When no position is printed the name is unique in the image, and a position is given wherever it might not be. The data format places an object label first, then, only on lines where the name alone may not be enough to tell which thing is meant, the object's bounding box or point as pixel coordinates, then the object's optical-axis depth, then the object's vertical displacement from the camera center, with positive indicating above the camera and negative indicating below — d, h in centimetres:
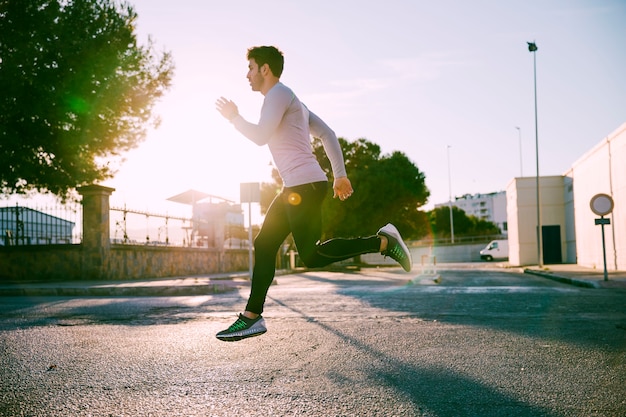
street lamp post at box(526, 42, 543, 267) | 3117 +902
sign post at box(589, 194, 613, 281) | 1633 +77
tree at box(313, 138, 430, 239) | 4100 +271
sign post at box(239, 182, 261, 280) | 1631 +133
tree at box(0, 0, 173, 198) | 1652 +469
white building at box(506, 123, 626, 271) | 2327 +117
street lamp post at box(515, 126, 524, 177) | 5344 +861
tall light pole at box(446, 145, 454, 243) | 7272 +650
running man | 370 +36
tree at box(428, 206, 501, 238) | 10050 +198
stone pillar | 1727 +29
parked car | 5853 -194
